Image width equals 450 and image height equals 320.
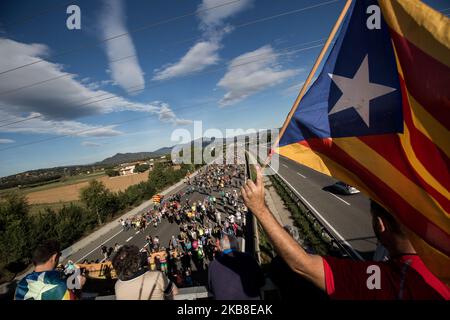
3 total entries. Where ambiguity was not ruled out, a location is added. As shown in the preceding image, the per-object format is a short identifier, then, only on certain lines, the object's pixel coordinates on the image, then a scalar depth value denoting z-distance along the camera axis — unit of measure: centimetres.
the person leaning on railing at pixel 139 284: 279
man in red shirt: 162
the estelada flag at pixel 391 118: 196
